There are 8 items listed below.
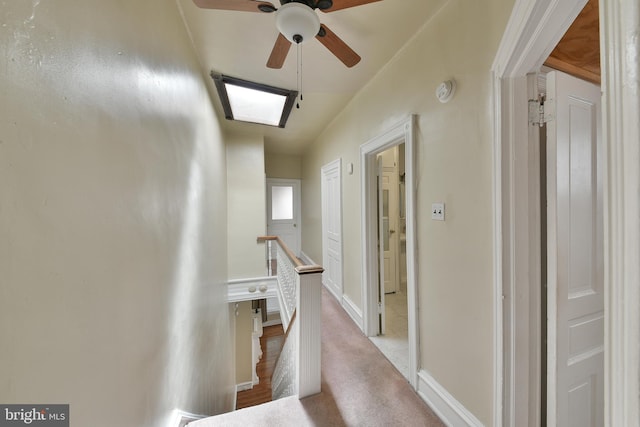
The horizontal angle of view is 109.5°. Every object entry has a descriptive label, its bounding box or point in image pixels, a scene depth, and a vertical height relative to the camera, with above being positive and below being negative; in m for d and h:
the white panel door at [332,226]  3.06 -0.20
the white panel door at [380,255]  2.37 -0.46
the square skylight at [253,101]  2.36 +1.35
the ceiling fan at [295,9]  1.09 +1.00
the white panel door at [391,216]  3.44 -0.07
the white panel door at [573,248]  1.03 -0.18
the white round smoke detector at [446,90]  1.37 +0.74
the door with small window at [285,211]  5.32 +0.05
